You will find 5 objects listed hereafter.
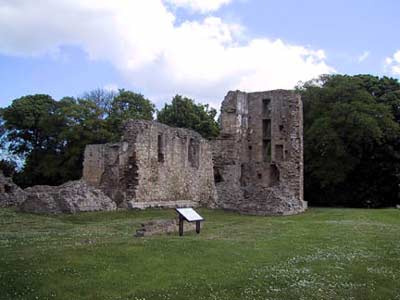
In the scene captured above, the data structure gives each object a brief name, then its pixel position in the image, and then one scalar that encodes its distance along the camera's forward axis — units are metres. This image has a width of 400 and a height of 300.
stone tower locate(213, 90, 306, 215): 37.69
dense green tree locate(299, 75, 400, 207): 40.95
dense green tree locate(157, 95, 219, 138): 55.31
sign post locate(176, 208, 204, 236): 15.93
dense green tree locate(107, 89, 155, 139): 53.41
